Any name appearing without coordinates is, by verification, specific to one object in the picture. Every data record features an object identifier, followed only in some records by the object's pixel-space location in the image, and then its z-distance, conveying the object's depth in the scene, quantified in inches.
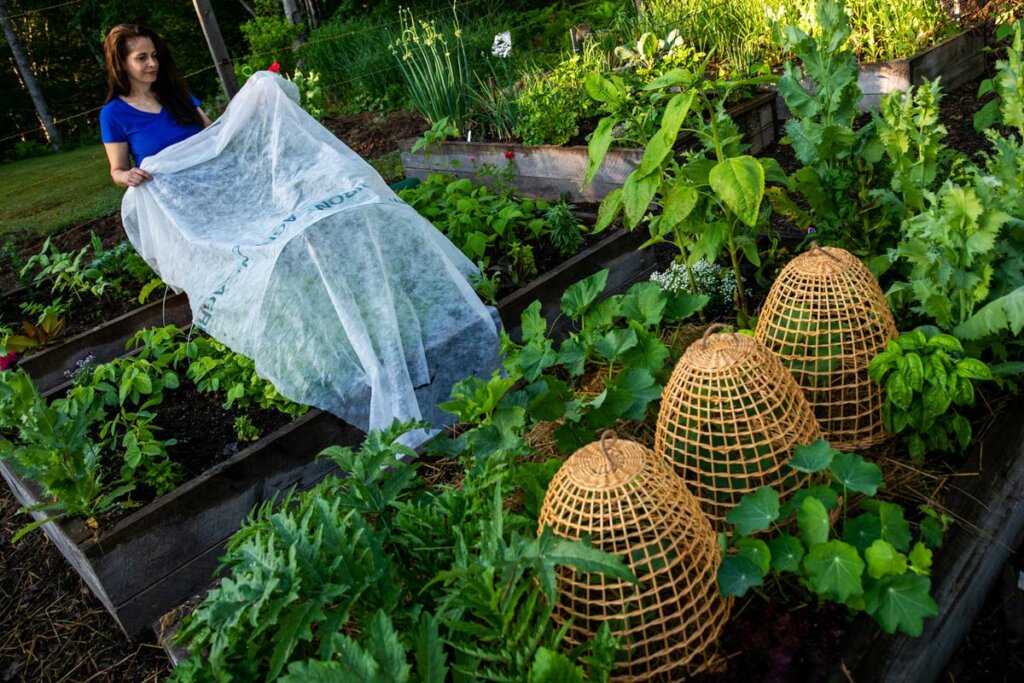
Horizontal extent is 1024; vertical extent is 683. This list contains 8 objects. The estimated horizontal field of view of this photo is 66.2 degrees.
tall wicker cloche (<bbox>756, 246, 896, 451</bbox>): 74.8
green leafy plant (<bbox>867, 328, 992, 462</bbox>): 69.2
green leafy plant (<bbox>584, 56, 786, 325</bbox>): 81.4
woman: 144.1
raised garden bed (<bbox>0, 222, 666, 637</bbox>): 93.1
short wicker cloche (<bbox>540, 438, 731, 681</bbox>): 54.8
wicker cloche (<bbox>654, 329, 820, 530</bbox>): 64.1
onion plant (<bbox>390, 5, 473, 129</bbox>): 191.0
